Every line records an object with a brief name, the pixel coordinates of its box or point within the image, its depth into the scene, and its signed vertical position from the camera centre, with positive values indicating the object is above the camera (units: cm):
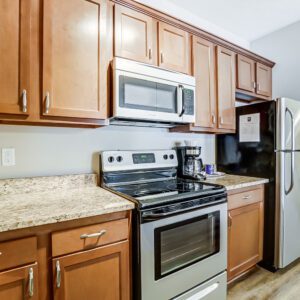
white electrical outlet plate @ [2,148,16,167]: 150 -6
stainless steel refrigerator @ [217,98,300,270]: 209 -18
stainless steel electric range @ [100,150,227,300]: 130 -53
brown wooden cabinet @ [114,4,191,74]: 163 +83
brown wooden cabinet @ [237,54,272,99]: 249 +82
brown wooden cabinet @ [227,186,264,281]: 189 -72
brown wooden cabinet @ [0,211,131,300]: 99 -54
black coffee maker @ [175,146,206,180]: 216 -13
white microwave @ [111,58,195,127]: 155 +40
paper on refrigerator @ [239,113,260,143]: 225 +20
